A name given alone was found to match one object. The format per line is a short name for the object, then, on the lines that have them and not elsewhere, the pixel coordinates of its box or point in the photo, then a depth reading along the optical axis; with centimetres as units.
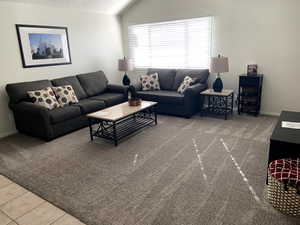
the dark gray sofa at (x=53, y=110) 367
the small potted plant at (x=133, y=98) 404
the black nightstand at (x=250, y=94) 423
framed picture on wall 413
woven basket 183
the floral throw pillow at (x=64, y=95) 418
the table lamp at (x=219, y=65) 422
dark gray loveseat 444
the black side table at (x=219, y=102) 439
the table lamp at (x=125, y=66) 545
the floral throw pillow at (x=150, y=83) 520
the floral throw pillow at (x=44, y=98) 386
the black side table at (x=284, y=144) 204
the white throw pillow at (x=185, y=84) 464
